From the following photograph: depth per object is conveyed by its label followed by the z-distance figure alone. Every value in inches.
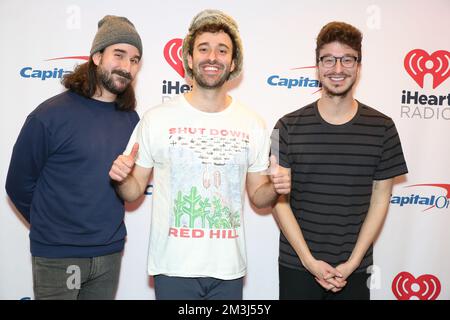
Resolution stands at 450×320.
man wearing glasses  83.8
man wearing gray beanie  82.1
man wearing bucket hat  75.7
